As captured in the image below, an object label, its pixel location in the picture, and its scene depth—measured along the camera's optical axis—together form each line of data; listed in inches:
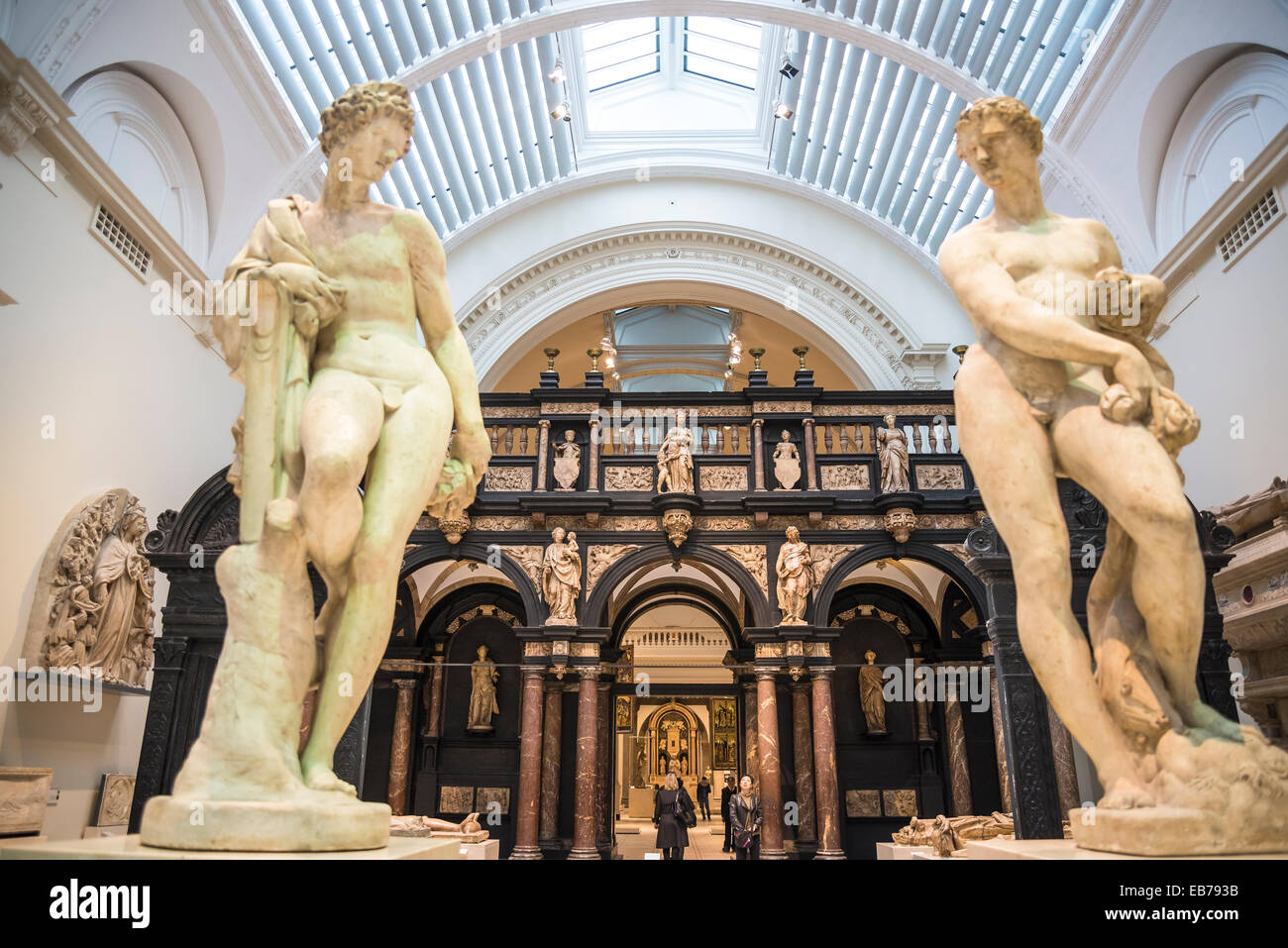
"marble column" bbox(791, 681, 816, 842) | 368.8
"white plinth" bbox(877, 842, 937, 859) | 216.7
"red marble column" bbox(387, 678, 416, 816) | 460.1
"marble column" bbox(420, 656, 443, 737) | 491.5
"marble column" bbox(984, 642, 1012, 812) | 365.4
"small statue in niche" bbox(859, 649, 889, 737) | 481.4
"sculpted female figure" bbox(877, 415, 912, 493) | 406.6
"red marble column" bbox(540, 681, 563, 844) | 398.6
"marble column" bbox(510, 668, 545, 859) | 366.0
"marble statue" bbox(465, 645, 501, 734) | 489.4
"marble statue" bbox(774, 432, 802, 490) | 413.4
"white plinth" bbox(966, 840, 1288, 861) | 81.7
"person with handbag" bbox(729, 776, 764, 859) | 346.9
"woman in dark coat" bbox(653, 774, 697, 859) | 354.3
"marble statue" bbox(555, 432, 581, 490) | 412.5
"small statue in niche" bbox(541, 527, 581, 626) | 390.9
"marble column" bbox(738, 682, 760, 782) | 457.1
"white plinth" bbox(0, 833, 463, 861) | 67.7
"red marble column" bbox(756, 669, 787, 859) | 354.6
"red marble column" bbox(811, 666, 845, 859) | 357.1
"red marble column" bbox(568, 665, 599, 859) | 363.9
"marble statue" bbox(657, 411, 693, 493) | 405.7
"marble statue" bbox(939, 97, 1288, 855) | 81.8
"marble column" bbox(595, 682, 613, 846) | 400.3
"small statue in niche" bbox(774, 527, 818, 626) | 388.2
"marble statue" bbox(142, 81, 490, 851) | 81.4
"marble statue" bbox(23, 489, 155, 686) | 296.7
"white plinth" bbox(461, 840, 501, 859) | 215.8
